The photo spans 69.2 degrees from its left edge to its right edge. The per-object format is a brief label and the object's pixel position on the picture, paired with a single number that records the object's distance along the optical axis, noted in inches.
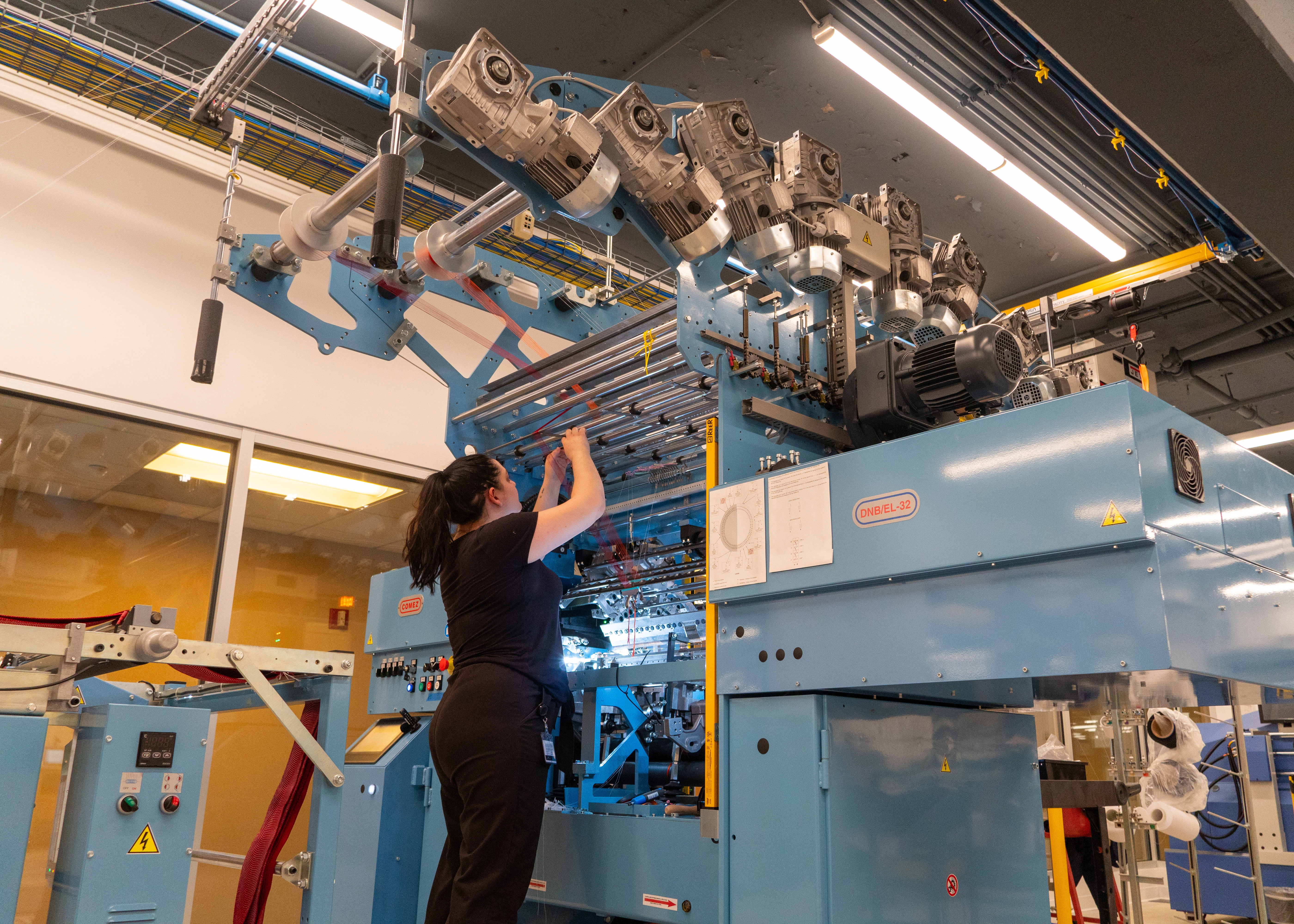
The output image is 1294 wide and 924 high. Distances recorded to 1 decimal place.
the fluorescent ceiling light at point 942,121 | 163.6
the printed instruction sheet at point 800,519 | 93.2
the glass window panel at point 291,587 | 189.6
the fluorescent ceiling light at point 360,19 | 158.4
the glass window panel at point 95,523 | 170.9
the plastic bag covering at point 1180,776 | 187.0
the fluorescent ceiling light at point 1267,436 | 289.4
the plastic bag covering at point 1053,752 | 183.3
